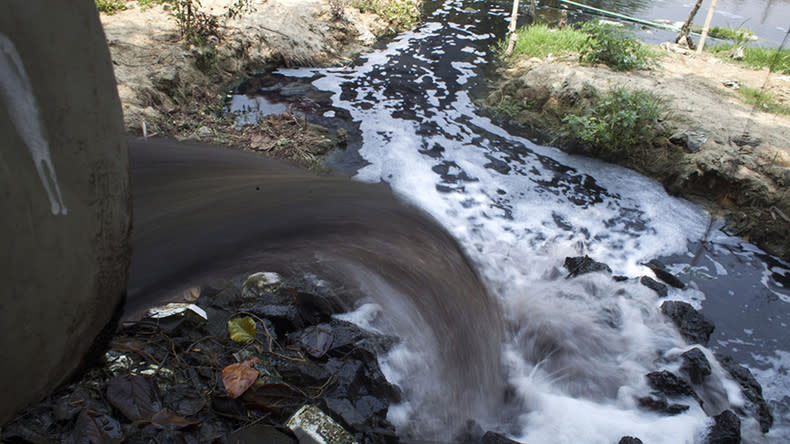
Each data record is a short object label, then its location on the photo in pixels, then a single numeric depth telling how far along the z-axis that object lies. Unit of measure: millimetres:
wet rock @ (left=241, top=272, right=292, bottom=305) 2785
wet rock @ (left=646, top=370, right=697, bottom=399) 2986
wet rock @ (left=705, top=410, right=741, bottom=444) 2654
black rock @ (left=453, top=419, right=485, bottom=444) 2590
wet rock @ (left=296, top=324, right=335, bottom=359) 2480
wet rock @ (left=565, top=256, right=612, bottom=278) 4129
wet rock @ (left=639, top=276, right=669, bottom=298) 3990
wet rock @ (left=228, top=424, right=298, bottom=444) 1907
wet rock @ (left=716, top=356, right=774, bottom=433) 2949
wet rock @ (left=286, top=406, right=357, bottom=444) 1977
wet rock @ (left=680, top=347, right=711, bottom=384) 3133
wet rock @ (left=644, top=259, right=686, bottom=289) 4168
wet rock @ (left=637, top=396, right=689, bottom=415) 2902
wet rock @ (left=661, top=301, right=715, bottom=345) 3496
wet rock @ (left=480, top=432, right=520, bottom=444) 2400
